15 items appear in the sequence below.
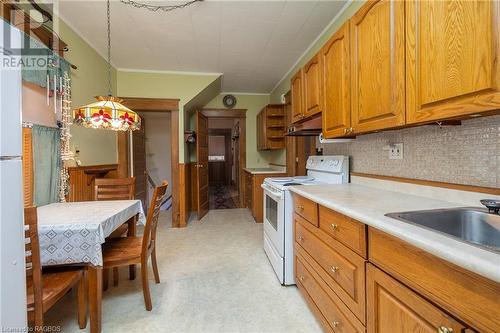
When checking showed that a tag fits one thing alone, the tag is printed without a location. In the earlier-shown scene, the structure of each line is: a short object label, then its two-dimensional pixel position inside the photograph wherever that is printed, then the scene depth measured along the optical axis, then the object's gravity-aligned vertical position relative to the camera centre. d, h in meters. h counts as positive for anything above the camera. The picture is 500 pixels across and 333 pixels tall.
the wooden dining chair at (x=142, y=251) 1.66 -0.66
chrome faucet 0.93 -0.18
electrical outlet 1.57 +0.07
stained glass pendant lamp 1.74 +0.37
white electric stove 2.00 -0.41
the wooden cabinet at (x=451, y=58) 0.80 +0.40
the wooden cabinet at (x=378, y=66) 1.17 +0.54
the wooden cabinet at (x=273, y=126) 4.14 +0.65
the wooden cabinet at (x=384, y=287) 0.62 -0.46
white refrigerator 0.79 -0.11
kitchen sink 0.95 -0.27
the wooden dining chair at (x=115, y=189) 2.44 -0.27
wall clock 4.85 +1.29
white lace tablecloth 1.36 -0.44
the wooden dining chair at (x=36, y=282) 1.09 -0.64
